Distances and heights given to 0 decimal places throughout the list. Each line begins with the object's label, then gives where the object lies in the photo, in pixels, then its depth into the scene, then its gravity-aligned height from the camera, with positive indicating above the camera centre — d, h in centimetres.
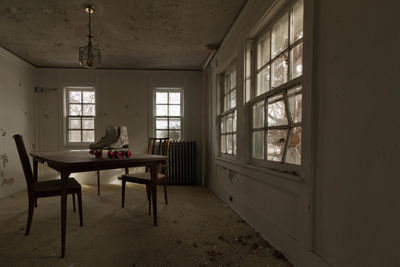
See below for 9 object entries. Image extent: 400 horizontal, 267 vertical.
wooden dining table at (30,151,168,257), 186 -32
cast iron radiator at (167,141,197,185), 472 -65
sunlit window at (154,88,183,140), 497 +39
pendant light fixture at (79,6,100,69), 241 +76
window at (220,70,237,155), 324 +25
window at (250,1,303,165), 177 +35
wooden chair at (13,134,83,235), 215 -55
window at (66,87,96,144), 484 +33
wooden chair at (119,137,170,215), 286 -61
